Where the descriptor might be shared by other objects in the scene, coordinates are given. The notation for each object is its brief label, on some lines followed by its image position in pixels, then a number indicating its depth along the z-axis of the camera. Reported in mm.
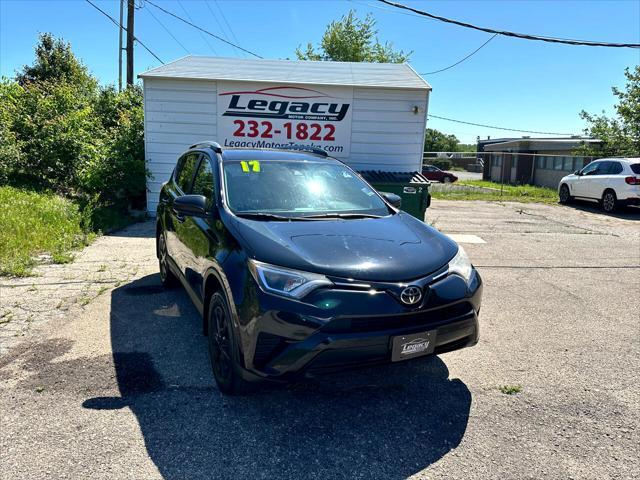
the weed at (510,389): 3350
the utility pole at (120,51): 25052
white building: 10336
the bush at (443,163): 55209
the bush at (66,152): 10000
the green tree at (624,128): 20266
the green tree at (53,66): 24359
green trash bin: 9039
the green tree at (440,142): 72931
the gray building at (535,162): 26219
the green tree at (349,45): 35938
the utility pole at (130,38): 21108
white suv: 13375
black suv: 2627
